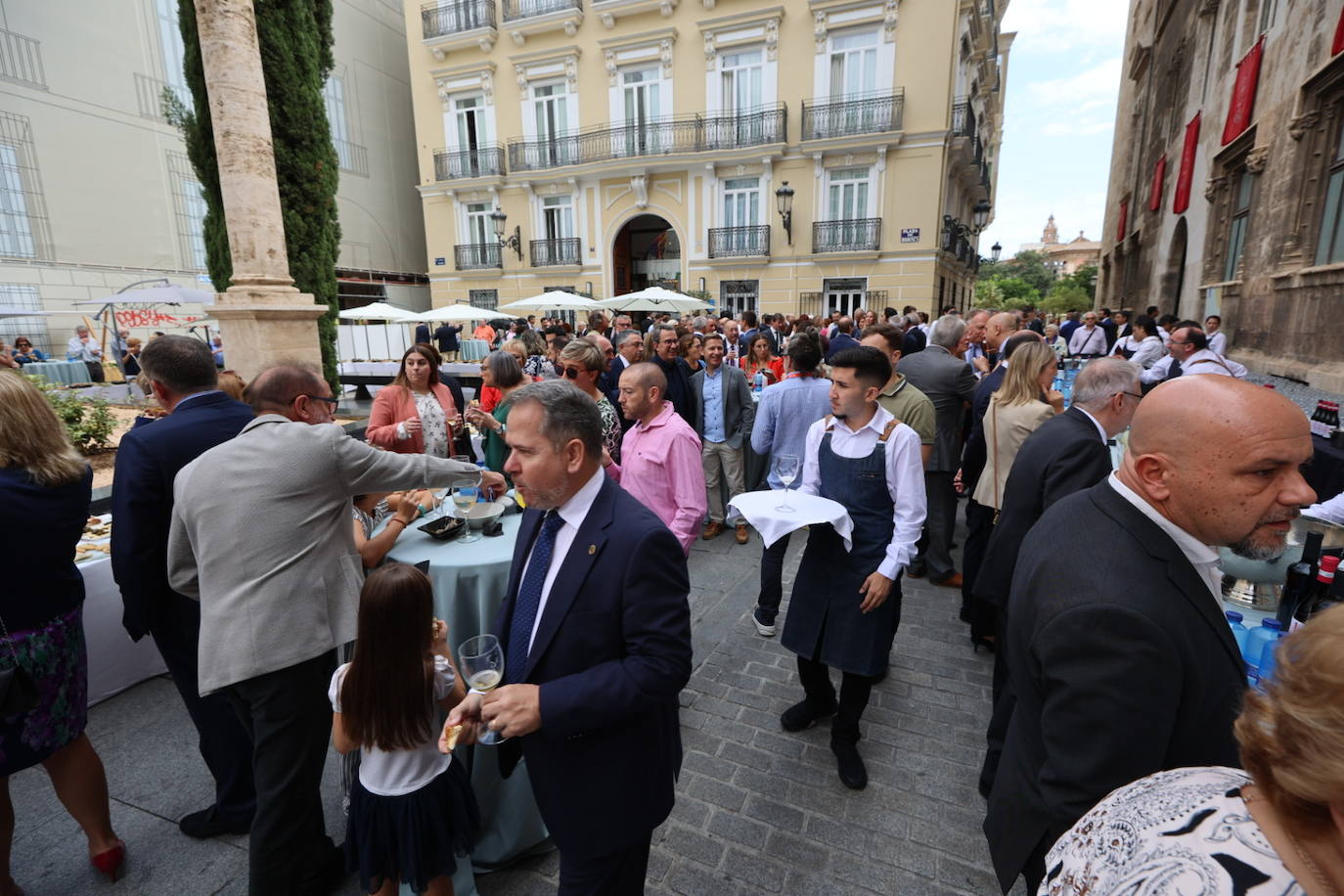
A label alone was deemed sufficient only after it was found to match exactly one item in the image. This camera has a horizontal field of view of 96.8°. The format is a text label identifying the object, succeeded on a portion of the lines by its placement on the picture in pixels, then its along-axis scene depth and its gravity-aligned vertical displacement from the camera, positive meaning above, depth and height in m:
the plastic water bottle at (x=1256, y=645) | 1.99 -1.10
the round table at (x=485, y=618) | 2.54 -1.33
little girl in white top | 1.90 -1.38
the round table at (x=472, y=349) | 19.70 -0.80
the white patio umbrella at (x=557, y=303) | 15.18 +0.53
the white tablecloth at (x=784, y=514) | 2.66 -0.87
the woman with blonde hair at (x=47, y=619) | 2.19 -1.09
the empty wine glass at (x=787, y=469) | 3.05 -0.75
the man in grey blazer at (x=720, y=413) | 6.25 -0.94
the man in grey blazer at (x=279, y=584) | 2.08 -0.92
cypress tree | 7.88 +2.60
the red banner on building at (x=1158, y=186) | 19.17 +4.18
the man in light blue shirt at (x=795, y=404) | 4.82 -0.67
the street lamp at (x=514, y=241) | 22.73 +3.15
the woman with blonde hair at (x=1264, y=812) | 0.78 -0.71
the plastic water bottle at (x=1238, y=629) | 2.11 -1.11
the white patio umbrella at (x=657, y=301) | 14.13 +0.49
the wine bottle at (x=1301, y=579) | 2.07 -0.90
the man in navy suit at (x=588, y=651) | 1.57 -0.90
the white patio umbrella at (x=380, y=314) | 16.67 +0.33
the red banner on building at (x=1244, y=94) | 10.53 +3.98
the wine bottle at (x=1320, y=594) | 1.99 -0.93
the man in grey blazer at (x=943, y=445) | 5.07 -1.05
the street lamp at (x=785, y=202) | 18.44 +3.75
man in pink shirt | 3.18 -0.73
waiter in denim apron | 2.88 -1.11
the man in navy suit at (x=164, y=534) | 2.39 -0.81
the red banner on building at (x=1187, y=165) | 15.26 +3.84
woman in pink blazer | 4.50 -0.62
